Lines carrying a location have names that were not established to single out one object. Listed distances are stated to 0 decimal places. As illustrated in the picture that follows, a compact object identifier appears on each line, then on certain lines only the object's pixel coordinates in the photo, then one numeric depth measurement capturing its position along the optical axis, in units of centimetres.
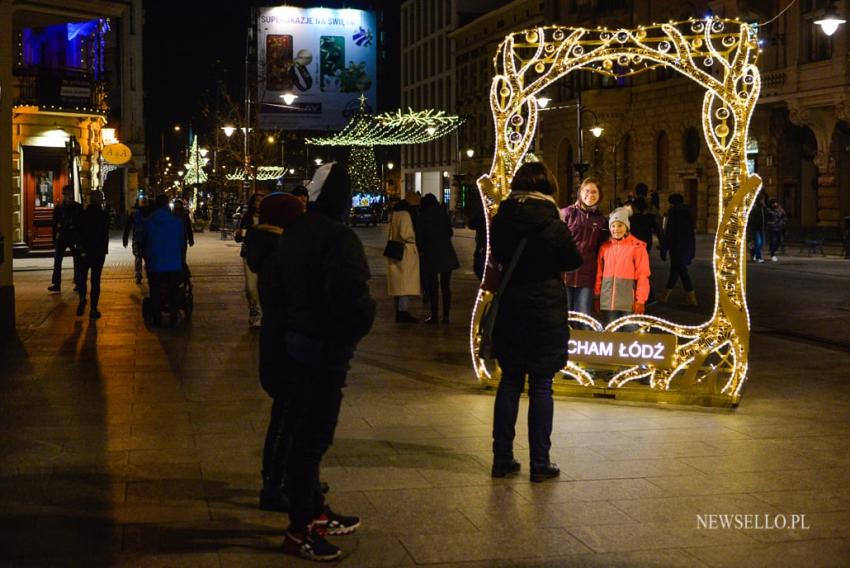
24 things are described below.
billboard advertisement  6462
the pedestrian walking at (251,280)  1446
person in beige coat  1567
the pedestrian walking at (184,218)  1631
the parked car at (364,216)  6500
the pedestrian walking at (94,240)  1605
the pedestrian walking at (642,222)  1808
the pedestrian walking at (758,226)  2752
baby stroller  1559
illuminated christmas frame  948
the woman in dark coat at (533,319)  692
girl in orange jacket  1091
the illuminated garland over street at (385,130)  5156
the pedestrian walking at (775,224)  3050
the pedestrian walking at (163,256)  1554
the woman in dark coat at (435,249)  1574
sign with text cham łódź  952
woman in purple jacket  1111
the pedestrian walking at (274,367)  604
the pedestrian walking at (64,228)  1756
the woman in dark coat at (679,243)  1856
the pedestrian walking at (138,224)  1848
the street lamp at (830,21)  2434
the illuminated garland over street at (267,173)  6773
